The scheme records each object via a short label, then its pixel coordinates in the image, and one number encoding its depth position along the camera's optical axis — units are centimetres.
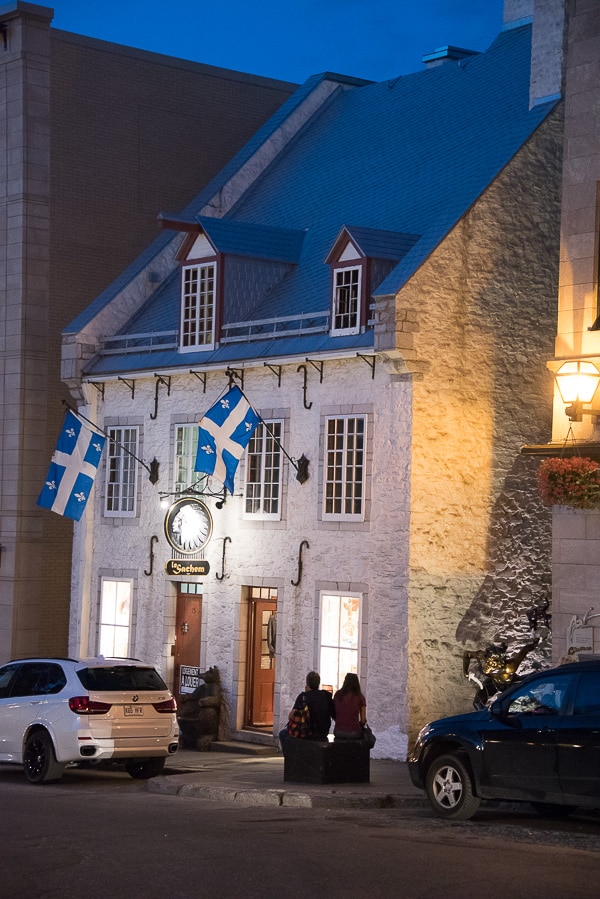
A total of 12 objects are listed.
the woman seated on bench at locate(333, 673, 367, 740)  1777
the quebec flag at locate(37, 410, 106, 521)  2533
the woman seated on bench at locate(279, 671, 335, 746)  1769
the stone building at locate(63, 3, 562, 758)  2192
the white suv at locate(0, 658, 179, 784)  1820
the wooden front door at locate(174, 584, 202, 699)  2548
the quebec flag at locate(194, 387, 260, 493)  2256
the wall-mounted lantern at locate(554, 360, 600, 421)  1750
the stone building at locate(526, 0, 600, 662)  1788
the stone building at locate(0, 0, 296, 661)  2875
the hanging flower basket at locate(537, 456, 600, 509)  1748
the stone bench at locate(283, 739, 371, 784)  1734
